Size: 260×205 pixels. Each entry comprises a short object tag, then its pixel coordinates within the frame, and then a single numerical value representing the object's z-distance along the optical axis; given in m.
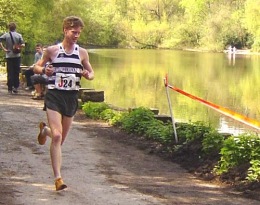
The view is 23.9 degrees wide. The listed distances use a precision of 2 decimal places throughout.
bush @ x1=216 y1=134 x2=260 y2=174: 8.76
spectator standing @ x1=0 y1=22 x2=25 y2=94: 16.86
